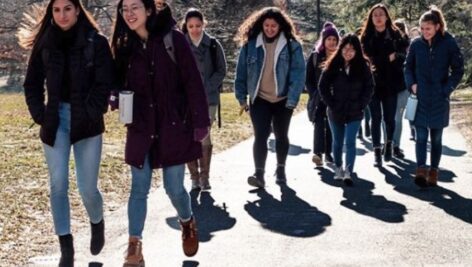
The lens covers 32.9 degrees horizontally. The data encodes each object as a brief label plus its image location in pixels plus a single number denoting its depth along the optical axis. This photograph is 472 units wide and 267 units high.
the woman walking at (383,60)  10.40
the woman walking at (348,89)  8.90
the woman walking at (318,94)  10.09
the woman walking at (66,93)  5.12
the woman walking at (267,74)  8.35
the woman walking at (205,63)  8.19
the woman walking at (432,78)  8.26
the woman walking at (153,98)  5.23
